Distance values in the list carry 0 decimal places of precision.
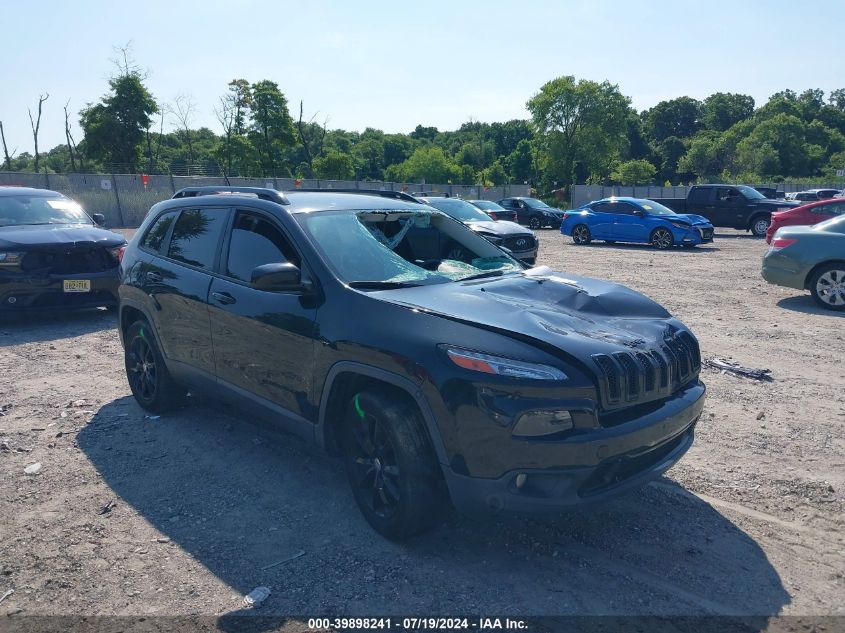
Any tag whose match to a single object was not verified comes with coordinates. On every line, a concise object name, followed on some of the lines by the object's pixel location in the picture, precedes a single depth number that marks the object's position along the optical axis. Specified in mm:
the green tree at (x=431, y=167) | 86938
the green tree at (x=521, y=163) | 110750
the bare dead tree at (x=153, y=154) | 44275
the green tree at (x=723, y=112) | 125062
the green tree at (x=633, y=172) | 76062
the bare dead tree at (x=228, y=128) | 46250
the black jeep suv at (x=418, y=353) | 2969
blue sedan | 19562
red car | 15445
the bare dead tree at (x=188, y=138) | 50078
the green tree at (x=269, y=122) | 46062
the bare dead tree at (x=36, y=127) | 47656
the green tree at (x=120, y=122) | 41250
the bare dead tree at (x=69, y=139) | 47281
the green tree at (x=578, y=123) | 64812
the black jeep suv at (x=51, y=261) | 8359
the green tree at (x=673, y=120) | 125062
